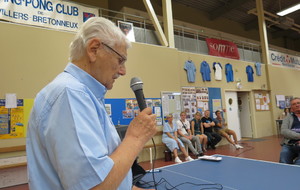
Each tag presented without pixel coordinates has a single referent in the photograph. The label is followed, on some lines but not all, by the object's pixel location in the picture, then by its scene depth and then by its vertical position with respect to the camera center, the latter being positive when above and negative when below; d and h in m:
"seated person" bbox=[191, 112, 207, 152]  5.68 -0.59
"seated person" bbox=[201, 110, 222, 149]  5.96 -0.67
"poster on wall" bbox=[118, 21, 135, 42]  5.07 +2.05
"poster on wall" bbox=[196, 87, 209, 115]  6.35 +0.27
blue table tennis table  1.44 -0.55
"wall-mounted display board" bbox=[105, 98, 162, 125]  4.65 +0.08
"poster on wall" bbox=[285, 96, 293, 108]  8.95 +0.10
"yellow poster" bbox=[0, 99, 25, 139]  3.50 -0.06
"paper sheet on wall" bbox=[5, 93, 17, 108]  3.54 +0.30
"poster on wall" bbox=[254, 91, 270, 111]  7.98 +0.17
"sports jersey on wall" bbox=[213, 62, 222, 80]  6.89 +1.22
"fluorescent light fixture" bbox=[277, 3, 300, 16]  7.00 +3.24
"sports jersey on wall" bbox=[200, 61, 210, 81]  6.55 +1.15
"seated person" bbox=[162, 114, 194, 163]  4.86 -0.69
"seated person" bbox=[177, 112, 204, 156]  5.14 -0.68
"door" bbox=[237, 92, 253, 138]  7.88 -0.32
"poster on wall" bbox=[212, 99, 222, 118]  6.70 +0.06
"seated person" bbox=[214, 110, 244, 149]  6.28 -0.68
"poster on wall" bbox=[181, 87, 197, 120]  6.00 +0.22
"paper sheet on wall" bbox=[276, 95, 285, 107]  8.59 +0.23
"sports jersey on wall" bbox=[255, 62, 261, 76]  8.11 +1.43
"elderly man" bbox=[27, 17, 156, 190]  0.50 -0.03
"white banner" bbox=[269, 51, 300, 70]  8.90 +1.94
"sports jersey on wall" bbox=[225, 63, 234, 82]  7.20 +1.18
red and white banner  7.18 +2.08
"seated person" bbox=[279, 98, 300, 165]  2.85 -0.44
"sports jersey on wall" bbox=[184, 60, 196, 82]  6.18 +1.16
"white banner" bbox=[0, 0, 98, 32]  3.83 +2.05
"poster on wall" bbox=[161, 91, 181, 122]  5.43 +0.16
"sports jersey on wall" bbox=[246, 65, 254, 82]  7.79 +1.20
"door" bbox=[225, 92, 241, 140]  7.18 -0.21
